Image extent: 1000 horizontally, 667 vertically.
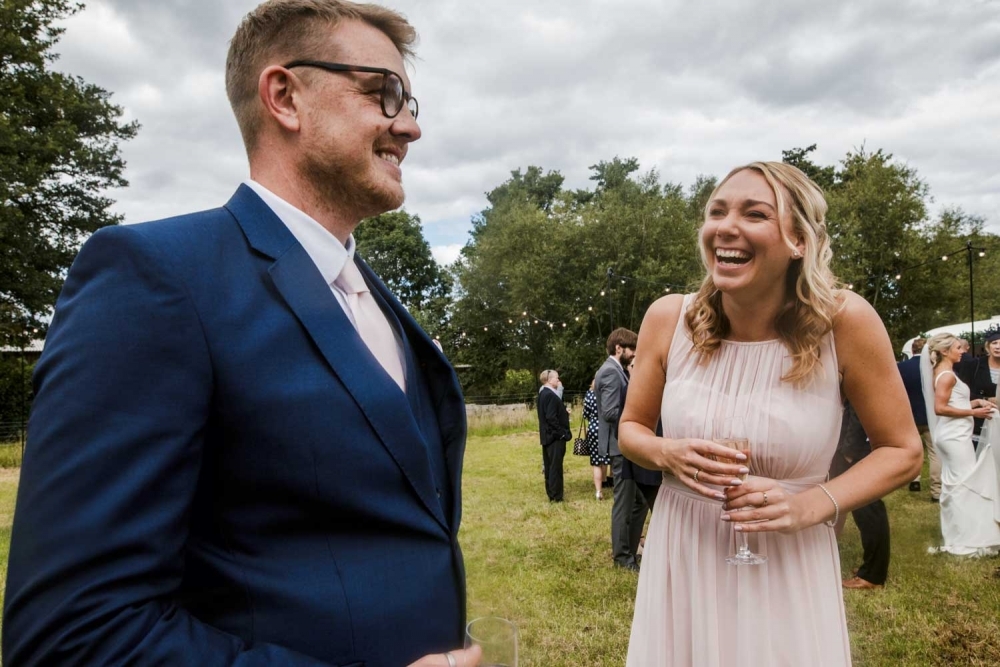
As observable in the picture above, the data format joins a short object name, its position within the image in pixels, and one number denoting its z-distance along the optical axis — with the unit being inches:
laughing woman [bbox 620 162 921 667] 76.9
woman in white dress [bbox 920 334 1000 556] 253.6
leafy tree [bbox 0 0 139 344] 756.0
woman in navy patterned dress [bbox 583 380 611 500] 370.3
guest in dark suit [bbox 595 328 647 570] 253.8
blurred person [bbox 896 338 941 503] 296.0
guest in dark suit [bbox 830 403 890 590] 212.1
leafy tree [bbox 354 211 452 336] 1619.1
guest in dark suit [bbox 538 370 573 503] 371.9
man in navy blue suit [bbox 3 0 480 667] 29.6
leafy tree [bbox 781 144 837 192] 1595.7
